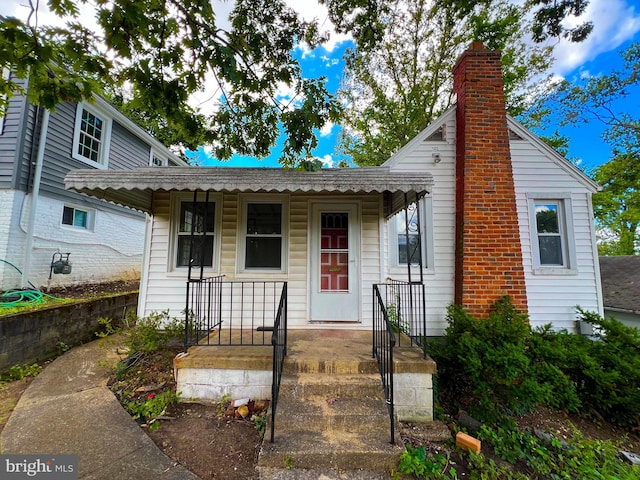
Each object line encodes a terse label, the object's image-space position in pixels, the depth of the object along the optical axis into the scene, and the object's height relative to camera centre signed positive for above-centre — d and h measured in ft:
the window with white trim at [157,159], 35.18 +14.62
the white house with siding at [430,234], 15.52 +1.93
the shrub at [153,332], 13.29 -3.58
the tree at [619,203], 40.88 +12.04
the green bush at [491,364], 11.69 -4.52
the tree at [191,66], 9.12 +8.01
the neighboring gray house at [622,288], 25.08 -2.26
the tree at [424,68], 30.27 +25.07
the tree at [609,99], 31.48 +21.19
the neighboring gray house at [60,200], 19.71 +5.45
